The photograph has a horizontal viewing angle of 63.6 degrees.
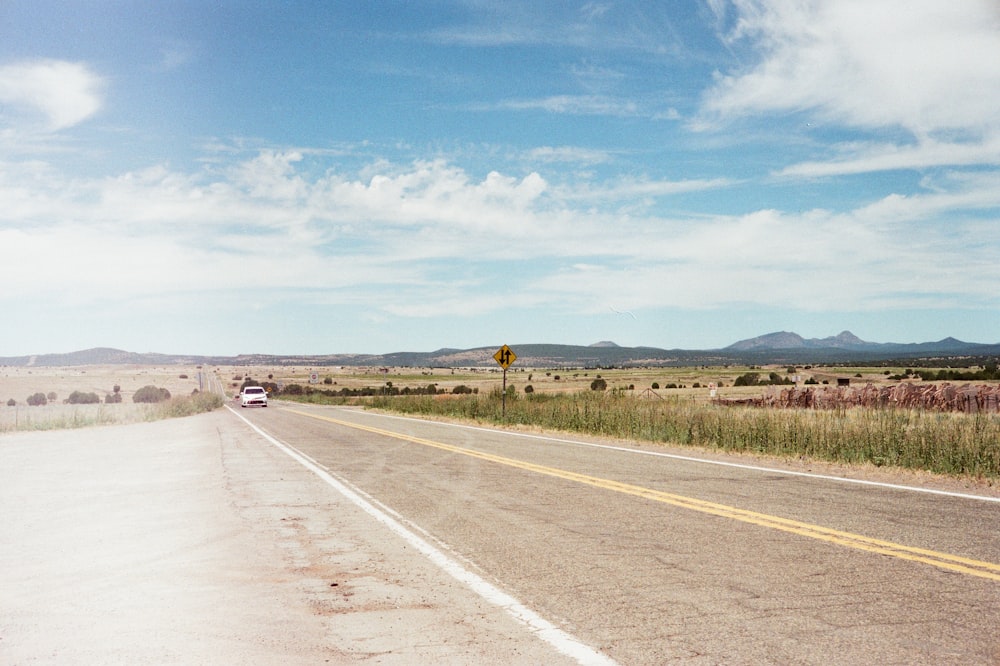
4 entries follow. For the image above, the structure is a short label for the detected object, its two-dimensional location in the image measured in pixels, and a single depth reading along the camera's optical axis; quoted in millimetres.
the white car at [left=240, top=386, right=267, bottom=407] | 58531
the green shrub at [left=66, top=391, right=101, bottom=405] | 70562
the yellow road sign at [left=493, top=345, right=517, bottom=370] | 31531
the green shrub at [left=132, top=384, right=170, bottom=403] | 74000
